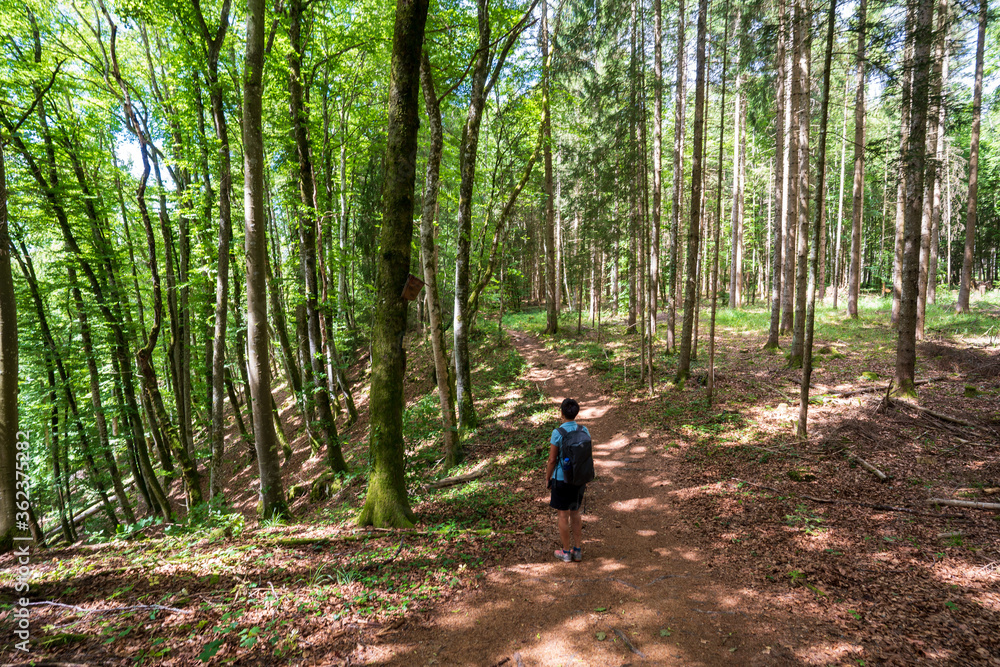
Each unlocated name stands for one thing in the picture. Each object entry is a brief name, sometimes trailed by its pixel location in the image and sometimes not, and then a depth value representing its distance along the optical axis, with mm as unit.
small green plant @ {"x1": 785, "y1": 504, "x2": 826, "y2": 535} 5328
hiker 5000
